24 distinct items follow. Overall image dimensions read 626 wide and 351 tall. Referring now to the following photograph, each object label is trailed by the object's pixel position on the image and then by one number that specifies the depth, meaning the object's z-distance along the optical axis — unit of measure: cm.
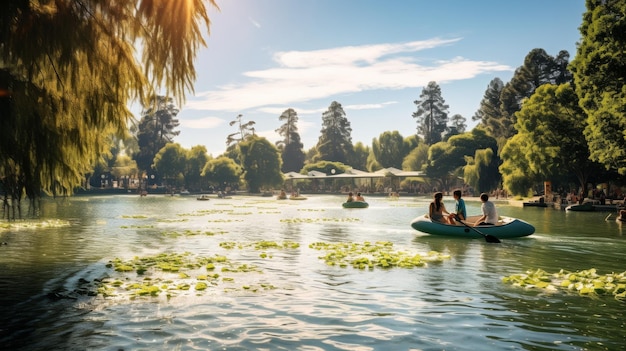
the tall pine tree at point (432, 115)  11988
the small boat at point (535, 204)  4816
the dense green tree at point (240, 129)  13475
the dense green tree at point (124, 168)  11856
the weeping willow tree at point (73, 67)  862
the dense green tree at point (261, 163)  10331
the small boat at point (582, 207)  4019
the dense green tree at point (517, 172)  5472
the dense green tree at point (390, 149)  11731
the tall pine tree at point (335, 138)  13312
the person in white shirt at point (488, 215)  1991
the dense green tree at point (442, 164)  8344
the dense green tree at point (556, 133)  4469
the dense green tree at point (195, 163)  11469
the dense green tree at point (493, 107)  9319
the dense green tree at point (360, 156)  13475
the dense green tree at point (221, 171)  10750
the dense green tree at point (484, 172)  6762
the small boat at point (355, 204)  4631
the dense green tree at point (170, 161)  11088
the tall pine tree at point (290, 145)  13712
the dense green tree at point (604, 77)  2927
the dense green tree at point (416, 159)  10638
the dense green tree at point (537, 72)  7406
